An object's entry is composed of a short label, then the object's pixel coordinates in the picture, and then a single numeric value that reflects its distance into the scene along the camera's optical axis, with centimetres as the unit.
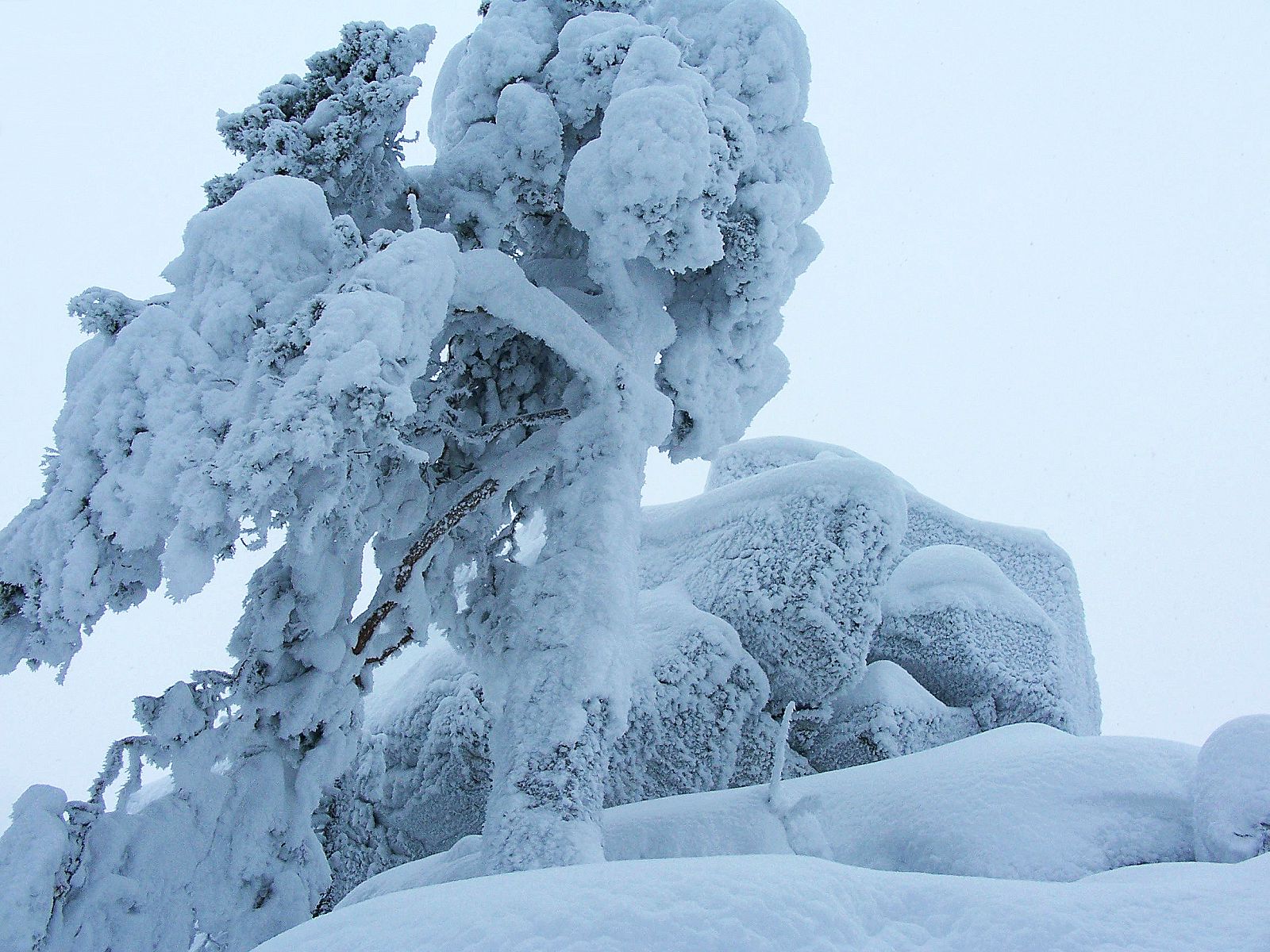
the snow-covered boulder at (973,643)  711
